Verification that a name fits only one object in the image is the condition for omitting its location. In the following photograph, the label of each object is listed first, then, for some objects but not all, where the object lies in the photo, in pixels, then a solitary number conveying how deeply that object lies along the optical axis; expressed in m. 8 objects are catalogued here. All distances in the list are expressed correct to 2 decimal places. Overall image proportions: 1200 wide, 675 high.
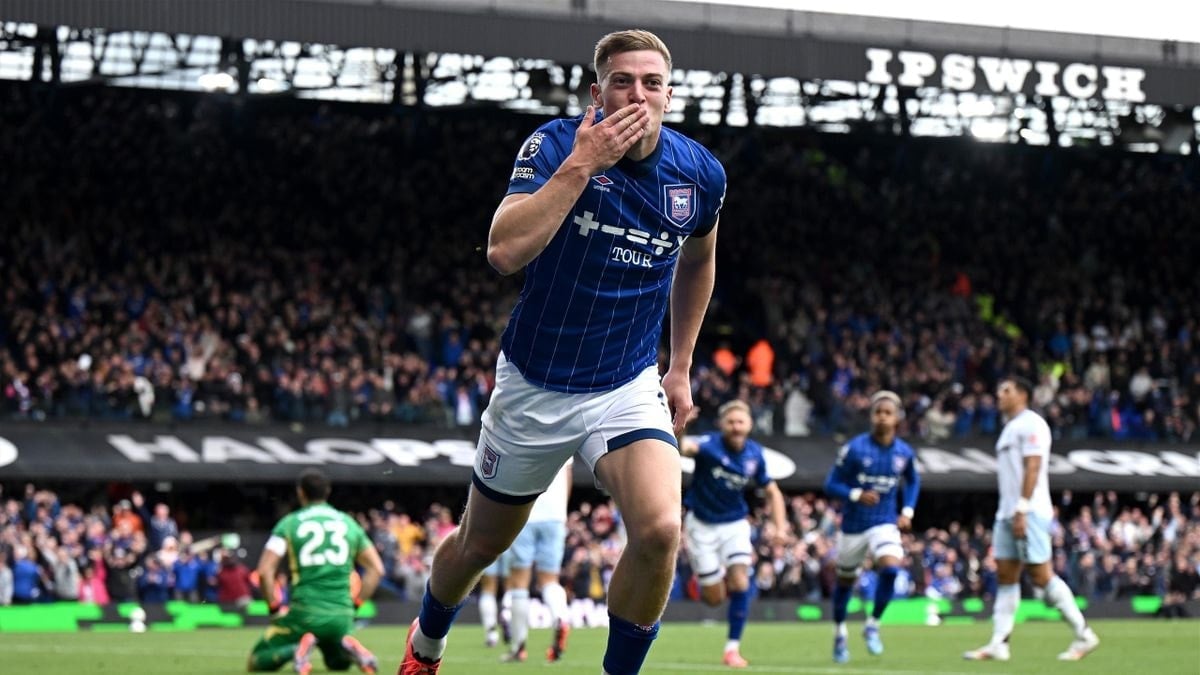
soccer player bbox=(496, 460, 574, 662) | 15.03
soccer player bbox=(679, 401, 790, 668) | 15.83
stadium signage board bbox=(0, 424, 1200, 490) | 28.30
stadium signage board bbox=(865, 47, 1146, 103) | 33.56
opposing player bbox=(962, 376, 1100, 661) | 15.06
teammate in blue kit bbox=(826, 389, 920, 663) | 16.02
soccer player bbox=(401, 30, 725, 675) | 6.50
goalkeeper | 12.92
